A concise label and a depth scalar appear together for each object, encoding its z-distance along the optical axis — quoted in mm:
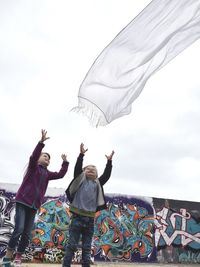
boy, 2941
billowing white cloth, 2345
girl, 2941
